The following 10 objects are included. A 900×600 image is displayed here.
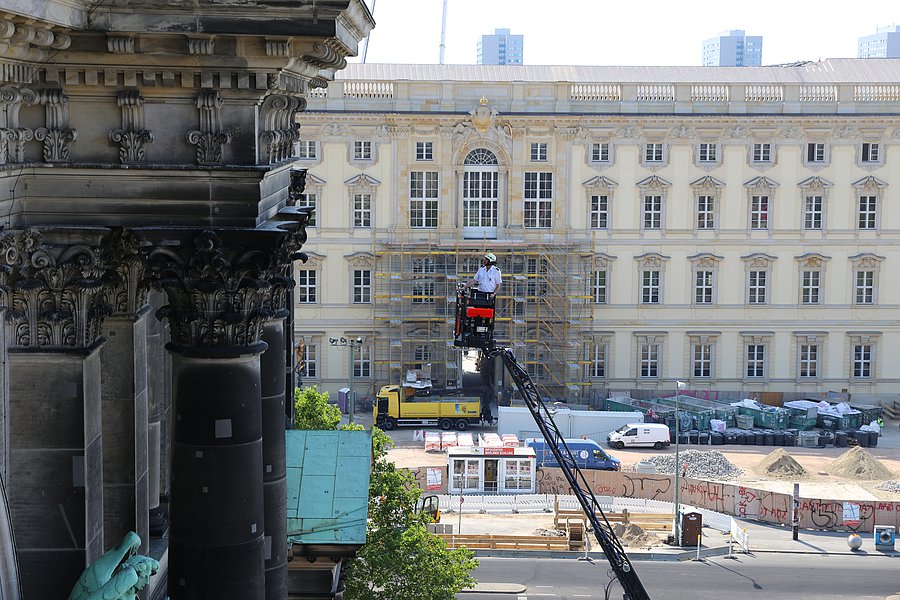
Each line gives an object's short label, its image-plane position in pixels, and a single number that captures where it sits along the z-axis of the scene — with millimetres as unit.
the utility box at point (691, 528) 60906
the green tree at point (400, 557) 36125
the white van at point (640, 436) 79062
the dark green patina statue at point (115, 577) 13648
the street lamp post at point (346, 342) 81438
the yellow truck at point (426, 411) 82562
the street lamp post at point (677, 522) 61531
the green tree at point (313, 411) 45750
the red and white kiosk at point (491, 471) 70000
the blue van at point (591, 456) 72000
